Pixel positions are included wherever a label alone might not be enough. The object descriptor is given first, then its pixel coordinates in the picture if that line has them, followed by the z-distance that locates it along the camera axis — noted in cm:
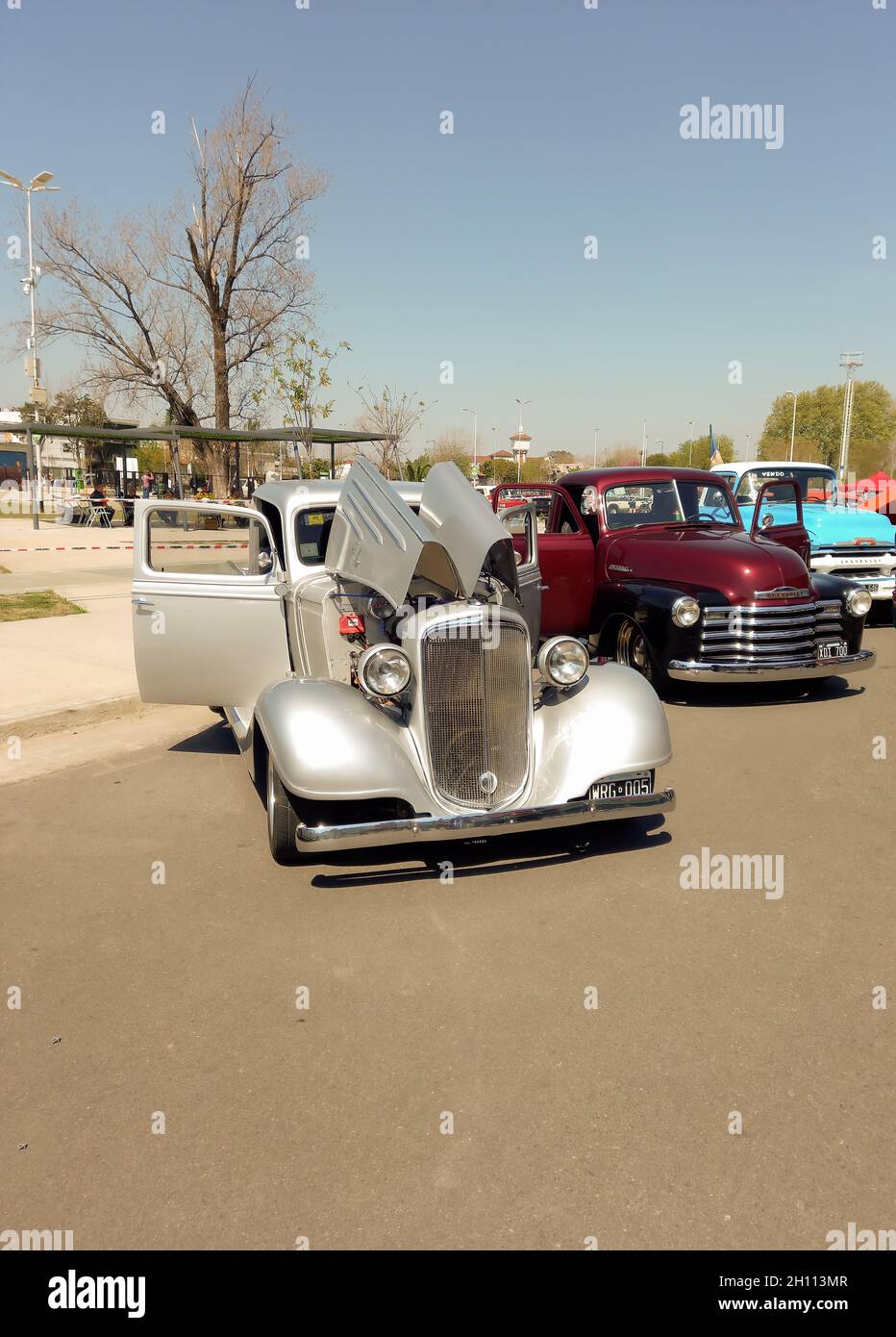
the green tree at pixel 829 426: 8331
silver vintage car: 420
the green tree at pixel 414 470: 3338
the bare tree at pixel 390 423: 3288
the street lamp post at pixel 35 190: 2831
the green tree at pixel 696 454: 8498
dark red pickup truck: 751
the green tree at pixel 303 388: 2944
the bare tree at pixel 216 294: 3178
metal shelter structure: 2658
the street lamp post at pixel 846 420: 5766
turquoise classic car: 1148
